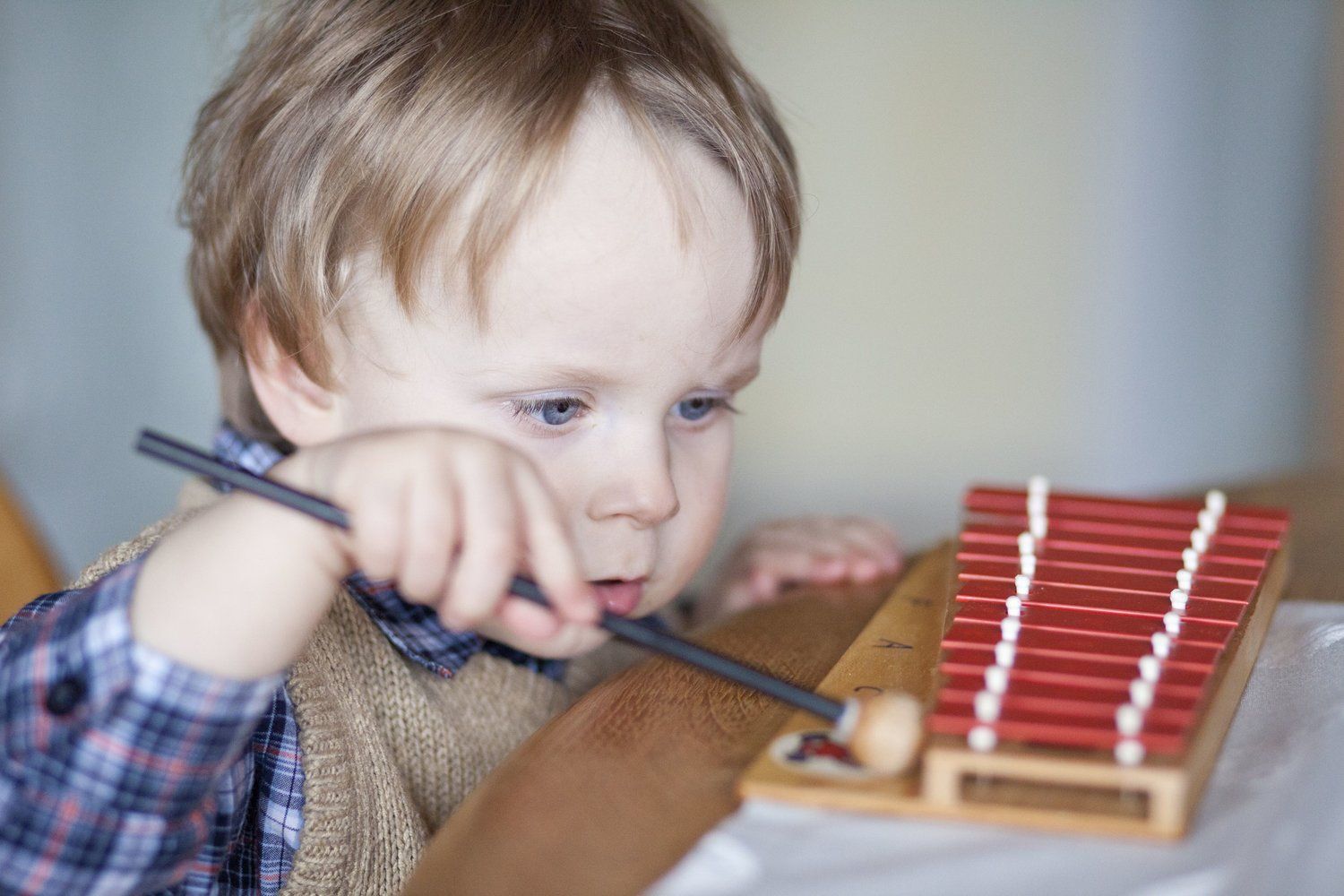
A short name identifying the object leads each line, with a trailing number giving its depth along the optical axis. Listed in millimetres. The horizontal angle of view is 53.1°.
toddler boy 688
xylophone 610
